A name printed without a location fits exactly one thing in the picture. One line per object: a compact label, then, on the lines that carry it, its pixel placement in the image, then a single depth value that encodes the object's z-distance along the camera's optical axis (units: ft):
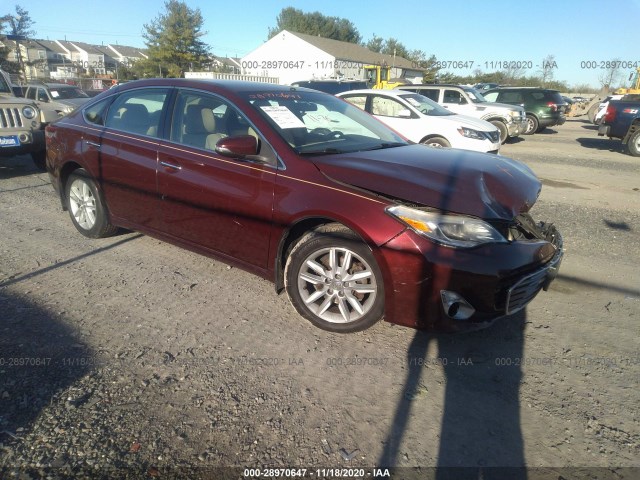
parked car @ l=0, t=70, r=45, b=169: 25.22
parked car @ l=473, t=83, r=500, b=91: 110.63
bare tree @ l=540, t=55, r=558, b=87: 169.65
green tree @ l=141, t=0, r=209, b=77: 151.12
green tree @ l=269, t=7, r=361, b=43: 254.68
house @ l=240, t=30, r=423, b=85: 158.40
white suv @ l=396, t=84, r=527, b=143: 45.60
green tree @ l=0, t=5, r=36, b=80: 117.91
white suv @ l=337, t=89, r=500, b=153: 30.45
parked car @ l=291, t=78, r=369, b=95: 46.21
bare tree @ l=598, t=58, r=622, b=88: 204.90
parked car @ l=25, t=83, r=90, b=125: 42.32
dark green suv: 56.59
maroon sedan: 9.04
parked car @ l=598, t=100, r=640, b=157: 40.37
